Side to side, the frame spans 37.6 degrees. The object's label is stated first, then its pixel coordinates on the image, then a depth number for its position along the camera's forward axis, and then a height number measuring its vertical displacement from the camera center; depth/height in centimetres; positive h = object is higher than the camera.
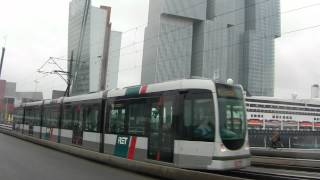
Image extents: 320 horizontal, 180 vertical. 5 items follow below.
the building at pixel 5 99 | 11631 +479
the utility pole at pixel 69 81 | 3788 +303
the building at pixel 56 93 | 8338 +449
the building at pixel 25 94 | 15355 +802
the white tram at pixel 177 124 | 1450 -13
